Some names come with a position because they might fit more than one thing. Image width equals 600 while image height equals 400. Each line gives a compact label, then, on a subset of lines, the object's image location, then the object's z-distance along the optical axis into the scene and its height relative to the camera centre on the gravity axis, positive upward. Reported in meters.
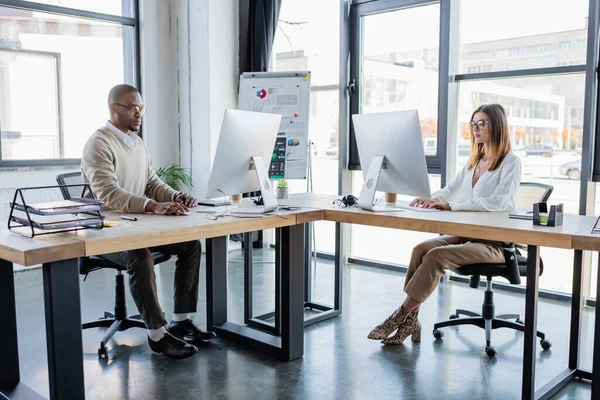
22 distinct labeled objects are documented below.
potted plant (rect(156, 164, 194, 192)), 5.36 -0.30
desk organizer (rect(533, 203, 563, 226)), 2.39 -0.28
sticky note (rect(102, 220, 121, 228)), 2.31 -0.32
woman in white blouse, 2.88 -0.30
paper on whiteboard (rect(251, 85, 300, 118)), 4.06 +0.31
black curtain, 5.26 +1.04
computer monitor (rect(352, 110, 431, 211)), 2.78 -0.05
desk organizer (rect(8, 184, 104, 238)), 2.10 -0.28
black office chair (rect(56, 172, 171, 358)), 2.93 -0.79
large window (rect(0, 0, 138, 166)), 4.71 +0.58
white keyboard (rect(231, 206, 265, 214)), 2.76 -0.32
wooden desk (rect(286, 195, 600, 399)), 2.22 -0.36
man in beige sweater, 2.72 -0.28
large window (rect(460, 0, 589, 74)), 3.80 +0.77
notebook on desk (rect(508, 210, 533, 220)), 2.64 -0.32
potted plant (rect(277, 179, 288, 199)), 3.44 -0.27
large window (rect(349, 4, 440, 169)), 4.52 +0.65
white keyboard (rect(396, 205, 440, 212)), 2.91 -0.32
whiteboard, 4.04 +0.29
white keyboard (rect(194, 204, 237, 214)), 2.82 -0.32
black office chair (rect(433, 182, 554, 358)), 2.88 -0.64
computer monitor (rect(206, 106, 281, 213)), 2.70 -0.05
